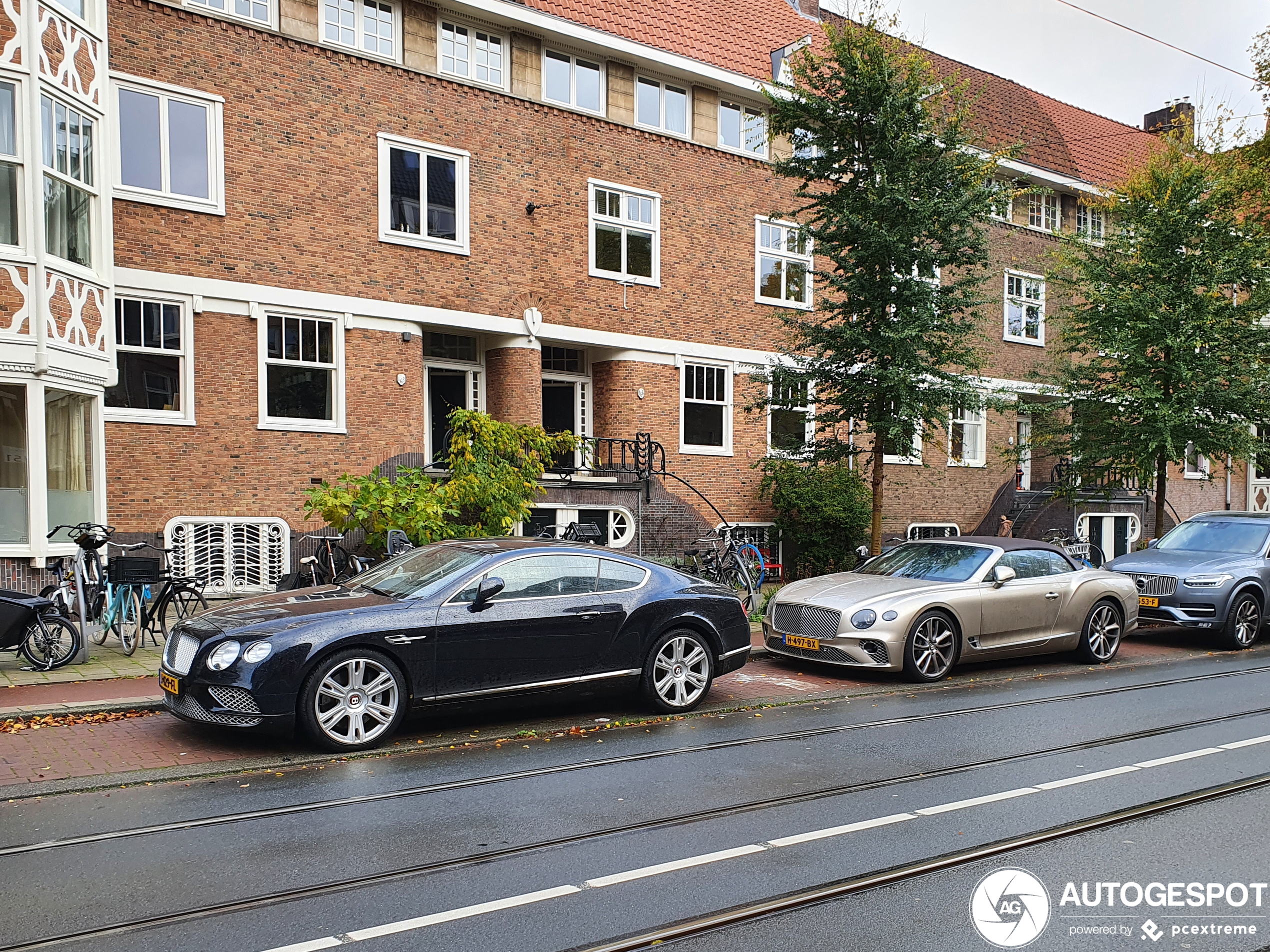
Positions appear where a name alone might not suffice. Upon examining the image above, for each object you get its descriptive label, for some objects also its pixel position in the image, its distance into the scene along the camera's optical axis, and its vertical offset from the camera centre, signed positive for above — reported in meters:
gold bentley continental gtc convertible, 10.71 -1.67
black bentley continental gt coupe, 7.27 -1.39
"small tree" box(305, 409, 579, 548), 13.21 -0.48
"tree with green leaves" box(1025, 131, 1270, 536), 18.16 +2.23
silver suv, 13.76 -1.72
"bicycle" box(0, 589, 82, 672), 9.71 -1.67
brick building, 13.05 +3.31
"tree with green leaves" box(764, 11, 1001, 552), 14.14 +3.02
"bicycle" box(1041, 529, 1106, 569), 22.75 -2.07
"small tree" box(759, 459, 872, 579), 20.73 -1.18
